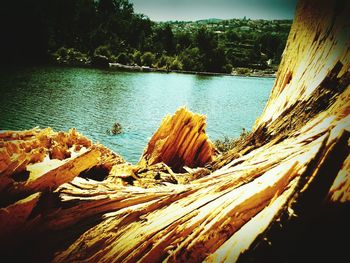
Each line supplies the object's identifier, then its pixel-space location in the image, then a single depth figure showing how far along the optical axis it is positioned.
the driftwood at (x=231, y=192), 2.13
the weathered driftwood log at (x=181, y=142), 6.12
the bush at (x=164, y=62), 102.82
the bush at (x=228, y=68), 108.81
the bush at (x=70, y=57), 85.28
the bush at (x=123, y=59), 99.00
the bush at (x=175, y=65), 103.19
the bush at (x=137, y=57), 102.94
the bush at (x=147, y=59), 102.56
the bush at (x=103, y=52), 99.88
